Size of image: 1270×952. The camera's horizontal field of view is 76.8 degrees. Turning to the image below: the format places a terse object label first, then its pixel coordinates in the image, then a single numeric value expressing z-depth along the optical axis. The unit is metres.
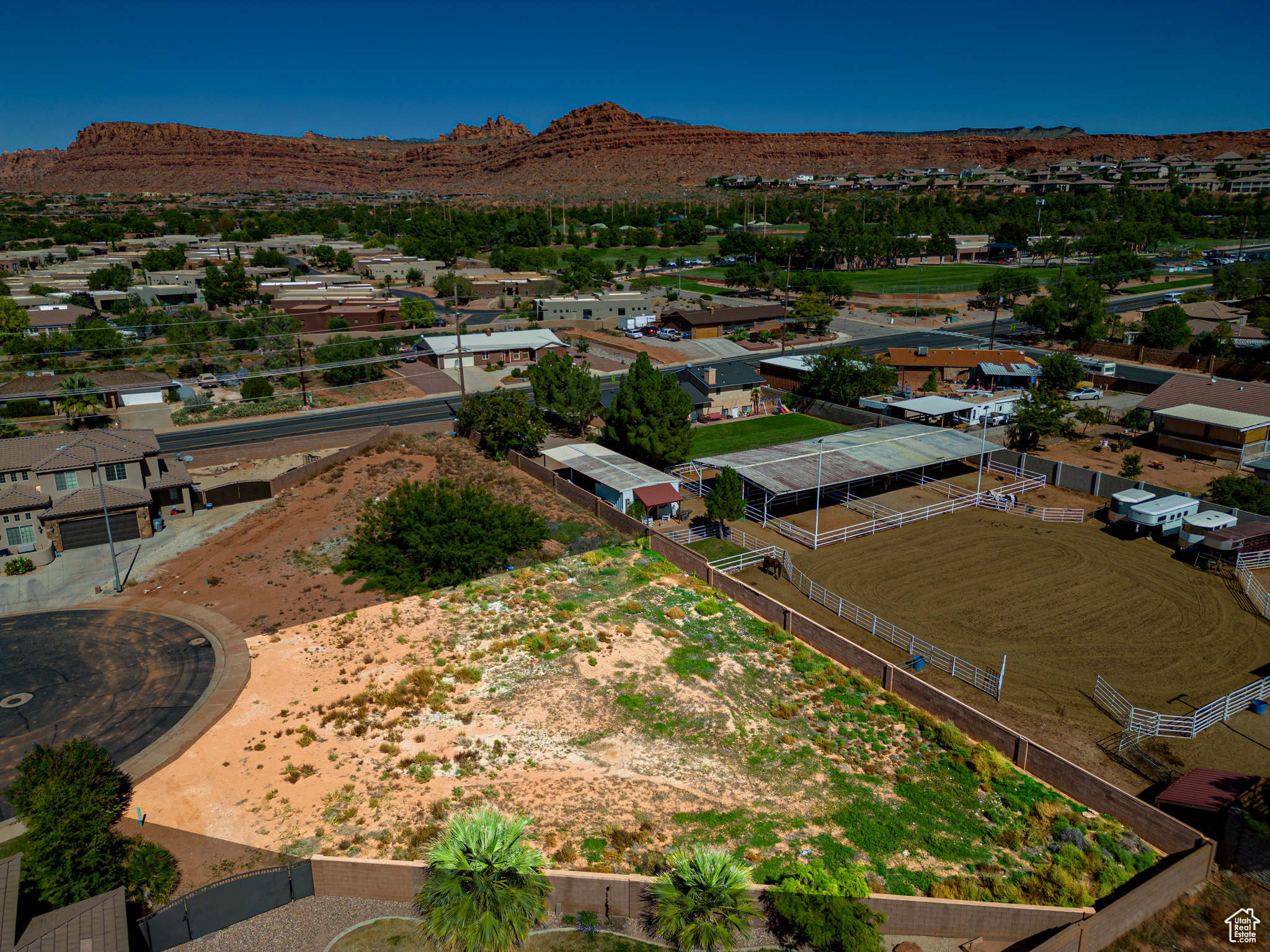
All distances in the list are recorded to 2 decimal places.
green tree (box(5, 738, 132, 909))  20.56
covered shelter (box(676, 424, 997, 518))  47.06
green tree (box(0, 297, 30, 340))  93.56
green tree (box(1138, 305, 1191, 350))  87.94
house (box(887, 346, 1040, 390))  78.81
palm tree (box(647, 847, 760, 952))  19.80
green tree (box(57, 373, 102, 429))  67.19
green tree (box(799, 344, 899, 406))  68.94
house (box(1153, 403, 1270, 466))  55.03
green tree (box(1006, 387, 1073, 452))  57.31
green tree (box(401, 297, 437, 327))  106.38
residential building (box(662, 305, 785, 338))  103.31
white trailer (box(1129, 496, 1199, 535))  42.50
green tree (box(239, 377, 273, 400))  78.00
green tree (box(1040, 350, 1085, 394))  71.81
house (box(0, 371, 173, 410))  69.31
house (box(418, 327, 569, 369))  91.19
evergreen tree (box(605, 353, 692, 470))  52.75
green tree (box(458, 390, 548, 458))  58.69
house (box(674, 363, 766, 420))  69.06
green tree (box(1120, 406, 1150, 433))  60.69
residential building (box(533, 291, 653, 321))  111.88
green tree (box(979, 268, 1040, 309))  115.81
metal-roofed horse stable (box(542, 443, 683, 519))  47.84
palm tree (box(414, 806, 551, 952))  19.64
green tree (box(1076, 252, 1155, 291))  122.62
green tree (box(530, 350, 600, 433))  63.19
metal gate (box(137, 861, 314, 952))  20.36
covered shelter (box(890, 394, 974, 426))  62.47
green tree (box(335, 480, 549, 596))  40.19
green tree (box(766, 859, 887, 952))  19.67
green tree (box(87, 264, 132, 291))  125.31
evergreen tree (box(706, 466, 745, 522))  44.03
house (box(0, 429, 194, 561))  45.19
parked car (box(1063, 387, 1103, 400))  72.56
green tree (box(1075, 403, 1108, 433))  62.75
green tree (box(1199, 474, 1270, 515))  43.59
